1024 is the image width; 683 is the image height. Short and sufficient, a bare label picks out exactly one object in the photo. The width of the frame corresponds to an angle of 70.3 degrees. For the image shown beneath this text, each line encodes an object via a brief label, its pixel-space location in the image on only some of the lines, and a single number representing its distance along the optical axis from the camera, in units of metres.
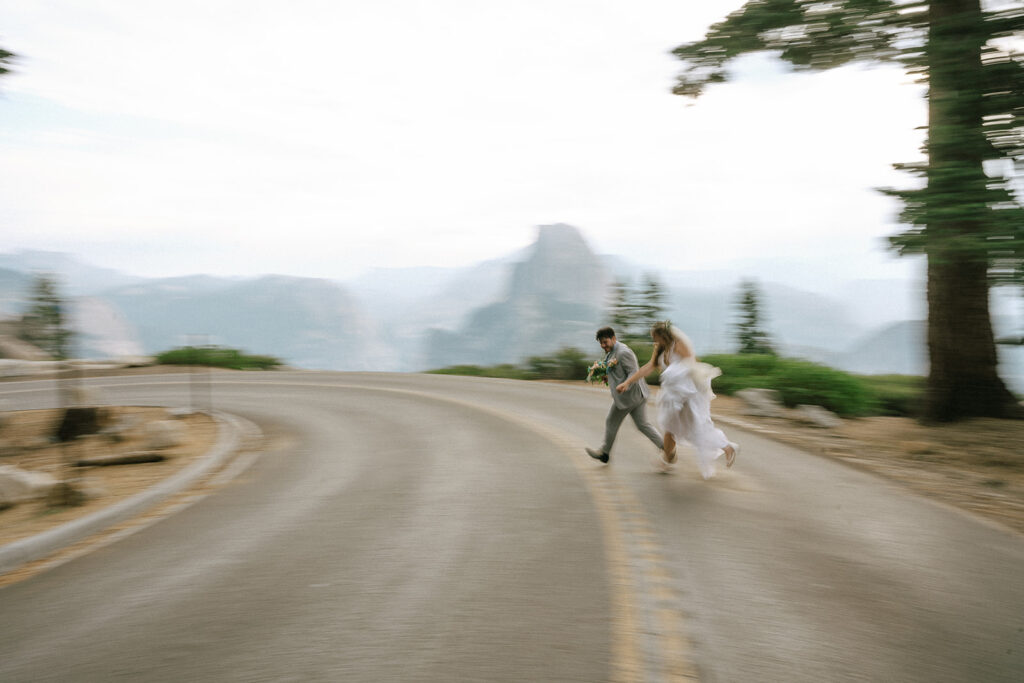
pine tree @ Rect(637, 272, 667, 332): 37.28
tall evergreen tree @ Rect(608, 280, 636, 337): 37.34
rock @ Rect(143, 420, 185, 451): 11.83
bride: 8.66
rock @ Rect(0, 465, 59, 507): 8.15
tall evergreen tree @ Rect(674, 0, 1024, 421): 9.15
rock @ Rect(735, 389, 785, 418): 15.14
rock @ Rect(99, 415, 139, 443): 13.00
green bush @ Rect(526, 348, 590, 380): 27.61
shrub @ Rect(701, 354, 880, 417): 15.32
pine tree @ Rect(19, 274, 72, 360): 41.03
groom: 9.30
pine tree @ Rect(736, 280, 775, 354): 36.88
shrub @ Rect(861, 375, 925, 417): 15.98
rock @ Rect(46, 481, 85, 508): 8.09
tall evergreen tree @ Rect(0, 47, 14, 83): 10.62
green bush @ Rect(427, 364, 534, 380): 32.32
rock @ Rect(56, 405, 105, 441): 12.90
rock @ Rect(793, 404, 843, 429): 13.90
